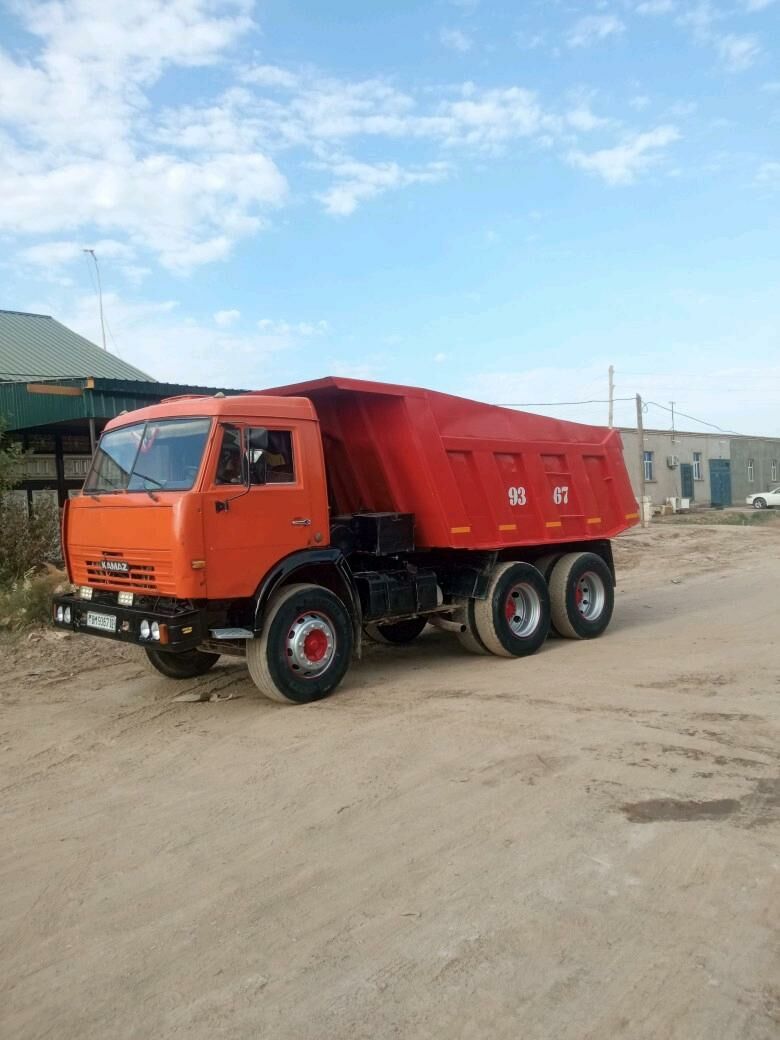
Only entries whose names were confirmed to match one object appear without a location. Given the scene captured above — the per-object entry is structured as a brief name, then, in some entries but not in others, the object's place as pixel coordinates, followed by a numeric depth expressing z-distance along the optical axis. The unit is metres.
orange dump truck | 6.88
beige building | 43.25
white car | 42.91
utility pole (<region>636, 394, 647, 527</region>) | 35.06
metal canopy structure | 14.19
